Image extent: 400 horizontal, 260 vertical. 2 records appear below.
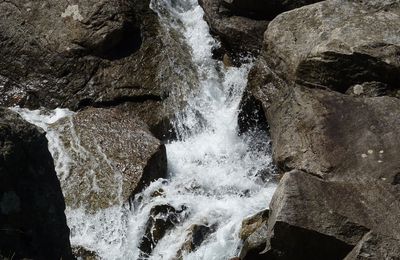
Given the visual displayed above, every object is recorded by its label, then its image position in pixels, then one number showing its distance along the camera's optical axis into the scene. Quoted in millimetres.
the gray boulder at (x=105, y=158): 10180
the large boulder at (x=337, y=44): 10422
